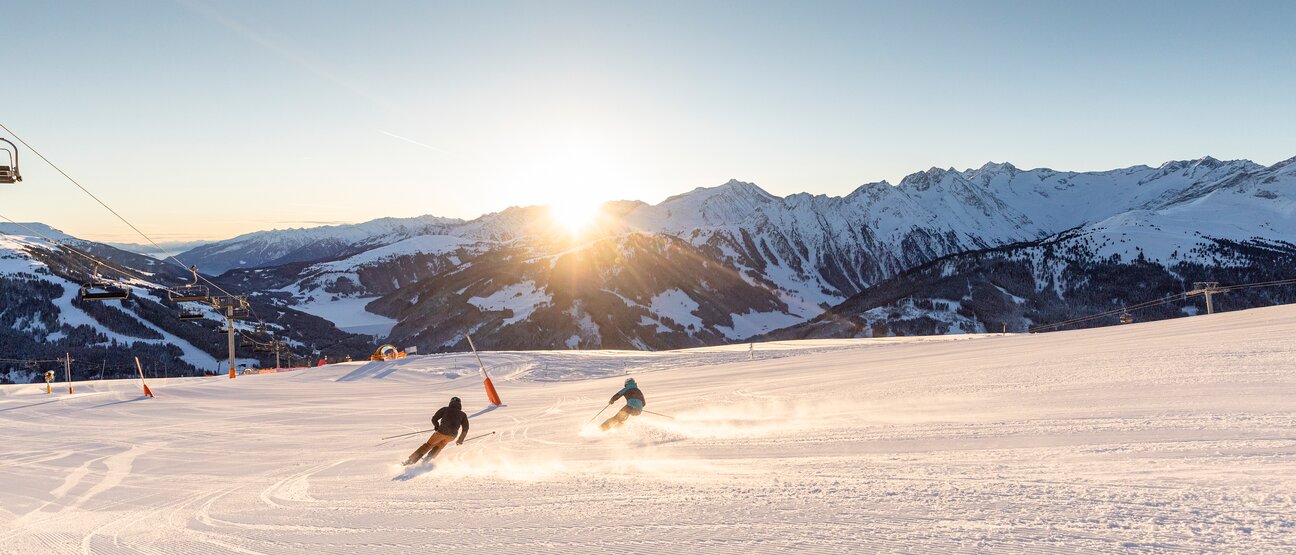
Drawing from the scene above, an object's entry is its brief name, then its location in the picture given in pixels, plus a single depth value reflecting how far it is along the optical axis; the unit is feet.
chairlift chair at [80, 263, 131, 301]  91.79
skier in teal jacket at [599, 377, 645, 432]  48.44
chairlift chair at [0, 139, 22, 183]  52.70
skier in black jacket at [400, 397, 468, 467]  41.60
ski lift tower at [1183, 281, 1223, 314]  174.79
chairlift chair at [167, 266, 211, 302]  106.27
